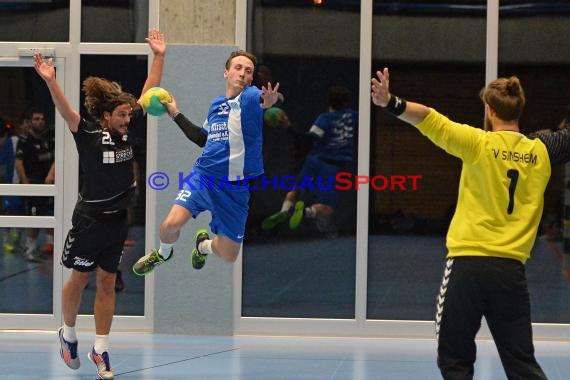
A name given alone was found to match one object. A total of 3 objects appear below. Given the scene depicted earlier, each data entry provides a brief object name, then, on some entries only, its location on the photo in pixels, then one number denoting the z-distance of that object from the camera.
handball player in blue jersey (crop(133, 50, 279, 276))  16.94
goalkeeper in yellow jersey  10.91
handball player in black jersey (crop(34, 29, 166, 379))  16.06
